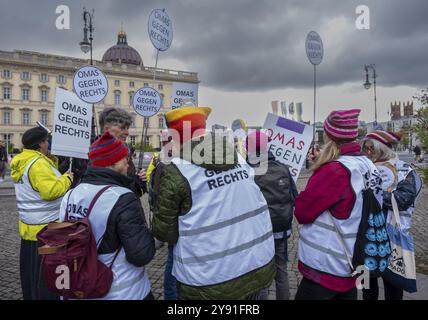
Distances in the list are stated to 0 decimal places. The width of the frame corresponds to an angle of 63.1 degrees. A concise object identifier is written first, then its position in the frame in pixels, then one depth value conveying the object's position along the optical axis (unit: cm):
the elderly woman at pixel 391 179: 286
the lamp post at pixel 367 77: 2489
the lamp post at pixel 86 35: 1677
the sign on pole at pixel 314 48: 646
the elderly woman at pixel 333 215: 210
